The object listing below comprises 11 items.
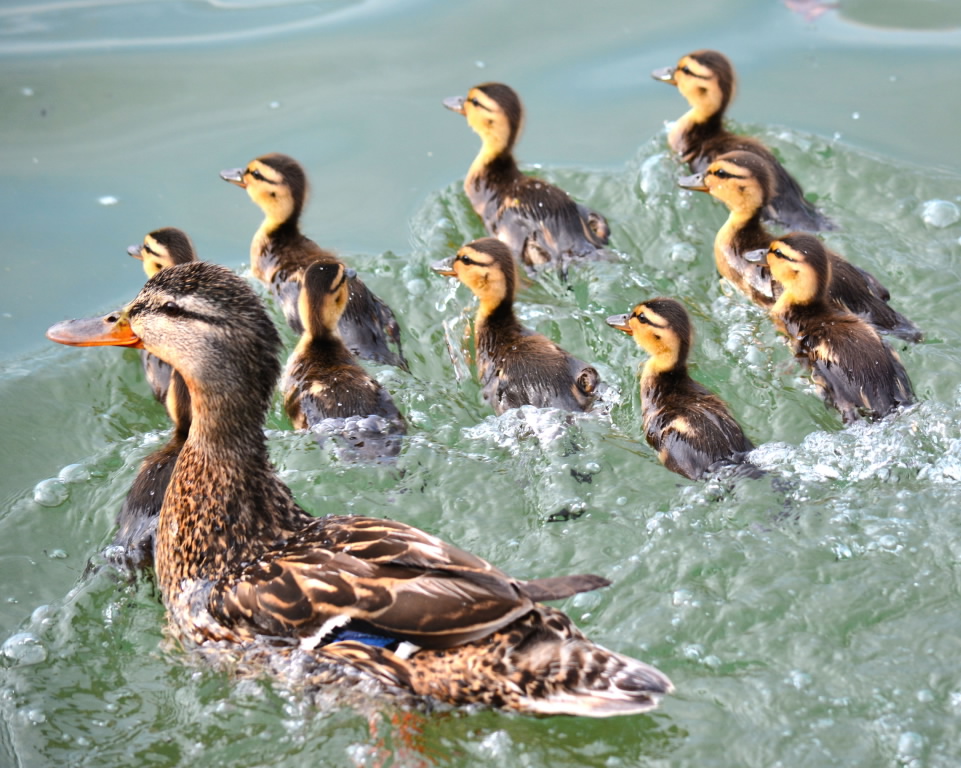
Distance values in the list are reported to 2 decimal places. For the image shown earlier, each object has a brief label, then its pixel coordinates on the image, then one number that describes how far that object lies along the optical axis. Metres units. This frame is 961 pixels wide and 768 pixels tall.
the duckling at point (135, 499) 6.93
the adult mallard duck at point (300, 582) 5.56
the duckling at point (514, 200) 9.88
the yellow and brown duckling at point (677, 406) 7.46
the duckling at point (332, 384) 7.84
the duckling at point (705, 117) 10.61
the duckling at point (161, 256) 8.77
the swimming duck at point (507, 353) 8.26
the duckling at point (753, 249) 8.85
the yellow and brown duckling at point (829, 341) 7.91
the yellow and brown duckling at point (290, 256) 9.09
